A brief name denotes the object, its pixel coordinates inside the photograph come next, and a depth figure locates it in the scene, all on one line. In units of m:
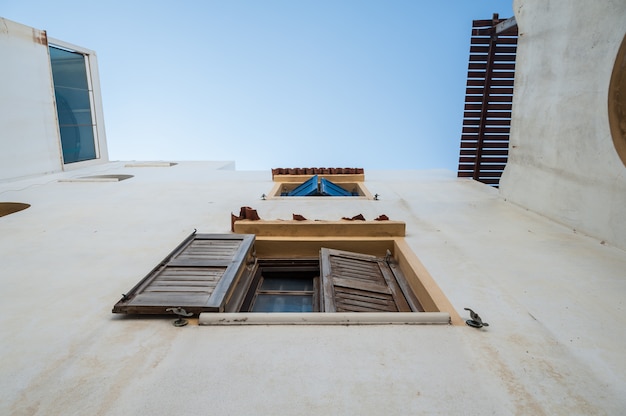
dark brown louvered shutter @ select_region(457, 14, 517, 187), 9.14
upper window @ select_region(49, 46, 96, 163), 11.09
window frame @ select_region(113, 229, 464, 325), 2.81
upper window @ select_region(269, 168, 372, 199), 7.82
